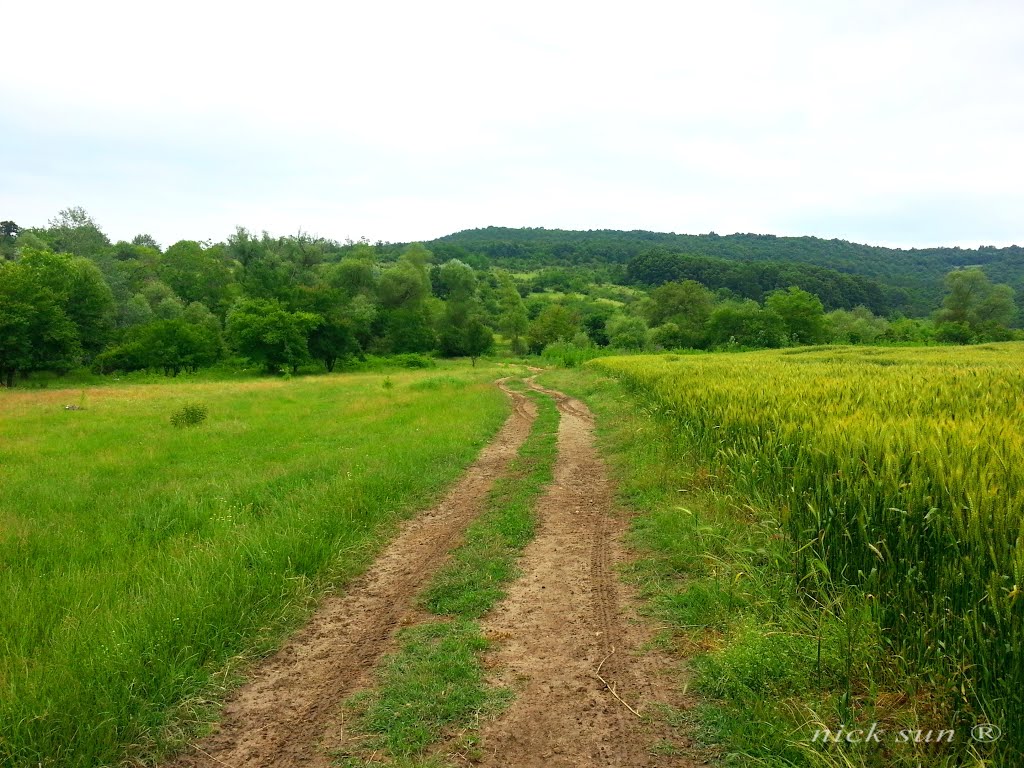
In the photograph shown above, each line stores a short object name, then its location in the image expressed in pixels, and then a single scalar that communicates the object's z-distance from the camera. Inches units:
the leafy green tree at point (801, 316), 2974.9
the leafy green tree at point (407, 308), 2701.8
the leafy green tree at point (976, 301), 3095.5
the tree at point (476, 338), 2741.1
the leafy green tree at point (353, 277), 2945.4
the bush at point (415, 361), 2349.9
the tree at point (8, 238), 3048.7
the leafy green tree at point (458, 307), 2783.0
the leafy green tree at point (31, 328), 1562.7
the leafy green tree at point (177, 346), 1952.5
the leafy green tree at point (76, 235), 3051.2
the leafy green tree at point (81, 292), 1863.9
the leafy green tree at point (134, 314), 2237.9
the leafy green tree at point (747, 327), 2896.2
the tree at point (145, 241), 5253.9
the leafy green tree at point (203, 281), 3093.0
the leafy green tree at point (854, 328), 2970.0
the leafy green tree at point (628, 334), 2970.0
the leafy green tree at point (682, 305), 3302.2
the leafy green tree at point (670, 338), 3036.4
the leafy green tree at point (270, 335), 1958.7
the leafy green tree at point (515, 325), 3112.7
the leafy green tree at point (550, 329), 3122.5
